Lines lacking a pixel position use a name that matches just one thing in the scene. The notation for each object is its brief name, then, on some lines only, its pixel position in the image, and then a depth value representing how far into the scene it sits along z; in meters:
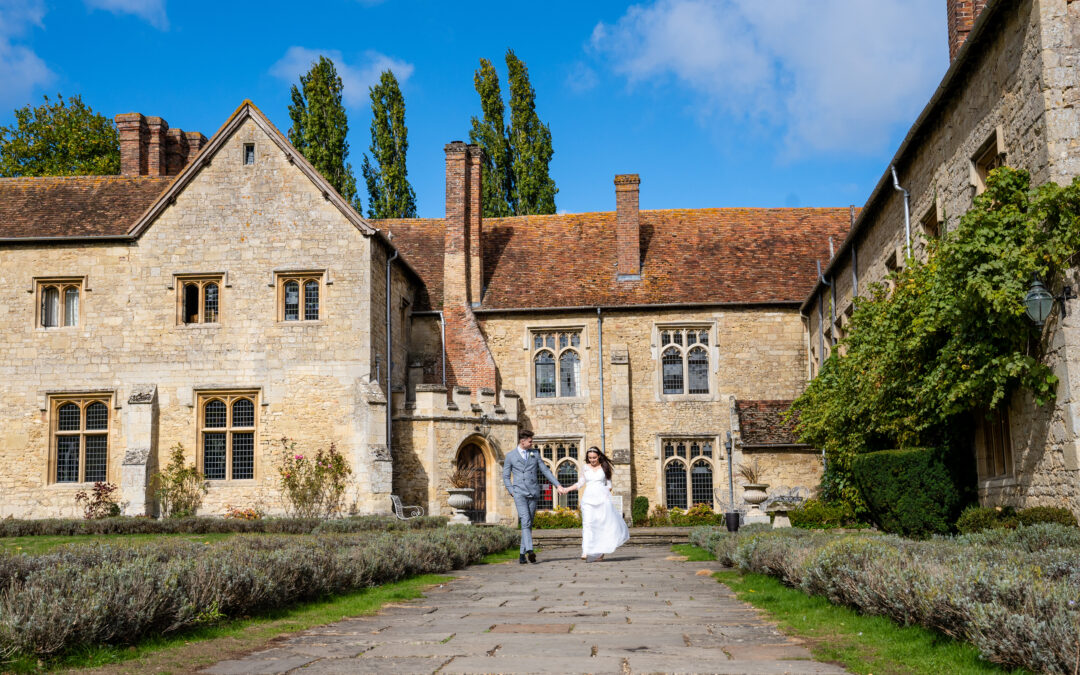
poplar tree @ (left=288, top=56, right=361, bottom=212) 38.50
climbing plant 10.81
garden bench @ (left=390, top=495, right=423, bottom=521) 22.41
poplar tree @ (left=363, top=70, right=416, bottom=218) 39.53
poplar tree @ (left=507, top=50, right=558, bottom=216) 38.84
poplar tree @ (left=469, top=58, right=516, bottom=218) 39.59
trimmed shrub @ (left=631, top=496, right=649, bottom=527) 26.66
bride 14.39
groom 14.31
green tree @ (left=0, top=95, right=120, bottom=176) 37.44
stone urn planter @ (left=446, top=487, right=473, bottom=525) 20.69
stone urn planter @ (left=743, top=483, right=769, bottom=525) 19.47
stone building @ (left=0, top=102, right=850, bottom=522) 23.62
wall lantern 10.52
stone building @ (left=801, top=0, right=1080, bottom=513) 10.75
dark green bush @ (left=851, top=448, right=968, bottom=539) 13.91
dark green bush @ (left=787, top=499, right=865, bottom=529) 20.53
